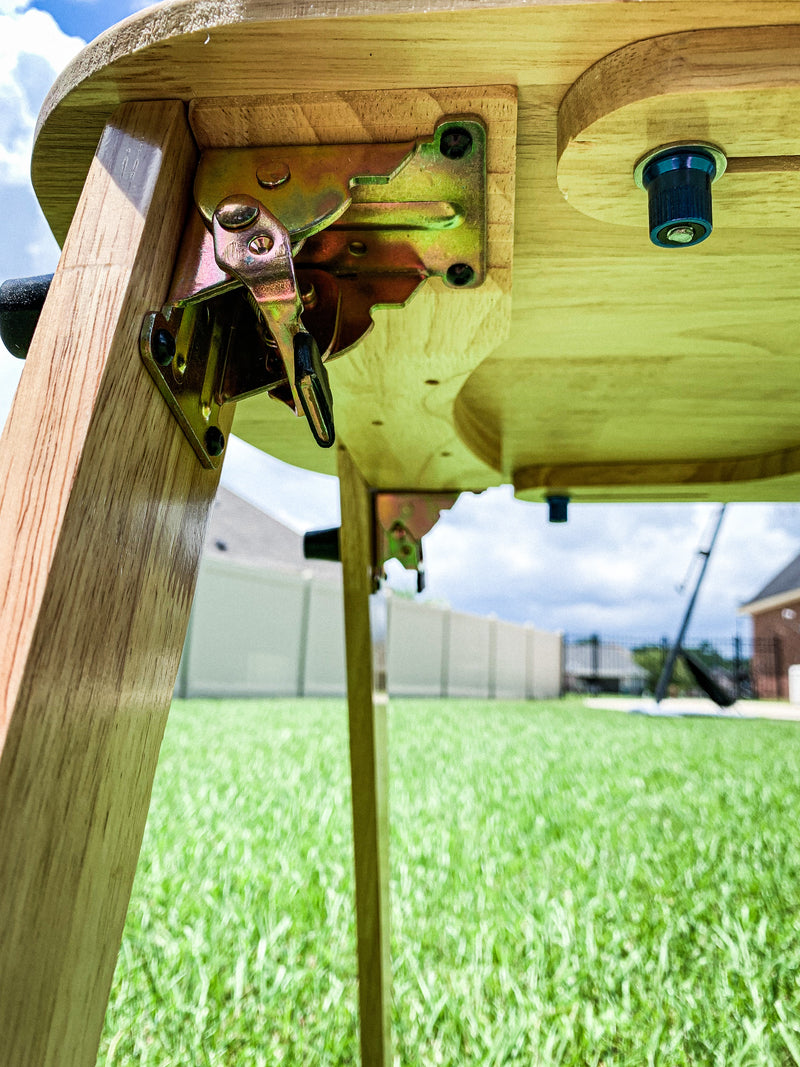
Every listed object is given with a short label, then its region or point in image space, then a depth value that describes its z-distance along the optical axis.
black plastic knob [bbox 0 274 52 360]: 0.43
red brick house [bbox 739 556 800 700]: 18.19
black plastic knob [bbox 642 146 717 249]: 0.35
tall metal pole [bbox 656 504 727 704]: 6.55
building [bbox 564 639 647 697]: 19.23
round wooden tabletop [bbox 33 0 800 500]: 0.33
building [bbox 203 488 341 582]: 13.98
